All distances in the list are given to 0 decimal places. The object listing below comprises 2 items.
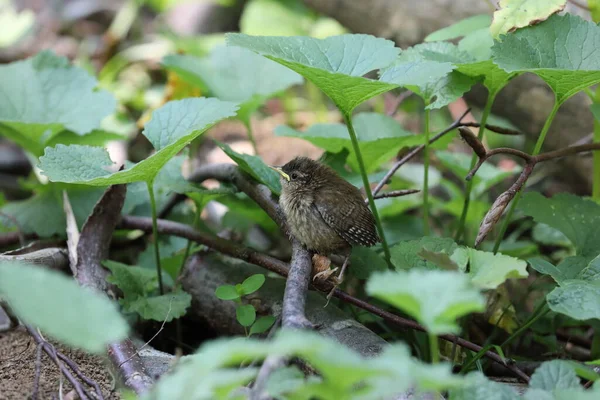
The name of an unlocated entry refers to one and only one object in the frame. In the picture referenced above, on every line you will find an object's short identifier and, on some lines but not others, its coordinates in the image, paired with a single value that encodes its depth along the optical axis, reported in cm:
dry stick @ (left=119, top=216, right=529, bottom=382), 436
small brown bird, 499
